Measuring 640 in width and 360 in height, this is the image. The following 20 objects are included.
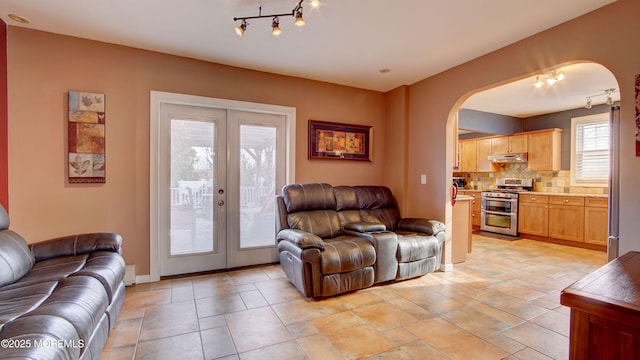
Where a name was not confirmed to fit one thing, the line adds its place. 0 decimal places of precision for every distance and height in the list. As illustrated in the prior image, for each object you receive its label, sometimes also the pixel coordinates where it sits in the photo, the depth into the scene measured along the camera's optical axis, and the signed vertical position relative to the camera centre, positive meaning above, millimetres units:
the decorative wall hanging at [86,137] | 2836 +379
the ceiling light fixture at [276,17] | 2162 +1345
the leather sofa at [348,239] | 2738 -691
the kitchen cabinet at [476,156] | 6613 +531
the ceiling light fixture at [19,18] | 2475 +1374
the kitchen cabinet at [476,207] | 6512 -678
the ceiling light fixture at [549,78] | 3631 +1328
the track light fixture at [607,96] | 4367 +1330
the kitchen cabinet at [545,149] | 5605 +571
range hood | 5979 +422
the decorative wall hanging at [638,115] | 2025 +451
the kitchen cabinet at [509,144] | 6031 +729
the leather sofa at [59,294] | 1219 -676
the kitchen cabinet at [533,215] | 5398 -712
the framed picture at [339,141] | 4066 +535
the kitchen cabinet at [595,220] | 4625 -695
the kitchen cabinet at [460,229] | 3934 -725
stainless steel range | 5820 -610
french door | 3318 -117
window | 5160 +528
